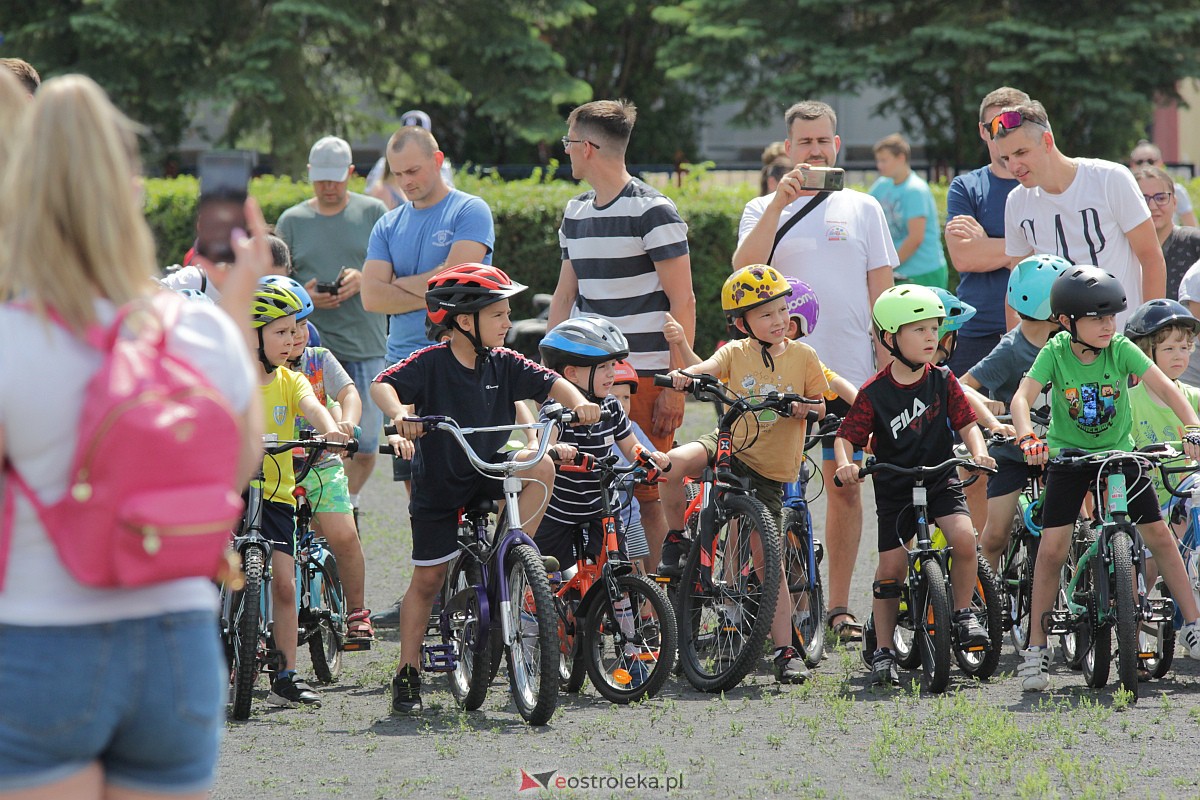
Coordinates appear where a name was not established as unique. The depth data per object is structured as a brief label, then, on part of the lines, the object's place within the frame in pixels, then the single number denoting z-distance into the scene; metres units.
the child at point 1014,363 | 14.29
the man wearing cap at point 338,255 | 19.22
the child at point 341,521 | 14.37
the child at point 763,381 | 13.84
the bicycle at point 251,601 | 12.31
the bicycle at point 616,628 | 12.74
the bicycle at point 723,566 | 13.30
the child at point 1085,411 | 13.09
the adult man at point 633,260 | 14.98
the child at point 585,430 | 13.59
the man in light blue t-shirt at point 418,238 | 16.12
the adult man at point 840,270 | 15.37
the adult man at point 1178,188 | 27.97
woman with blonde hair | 5.34
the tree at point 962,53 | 56.41
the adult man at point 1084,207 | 15.20
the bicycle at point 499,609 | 11.84
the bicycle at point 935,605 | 12.75
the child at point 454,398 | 12.62
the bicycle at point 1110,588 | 12.47
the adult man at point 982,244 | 16.70
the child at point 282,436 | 13.16
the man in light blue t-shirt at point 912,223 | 25.95
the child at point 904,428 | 13.34
